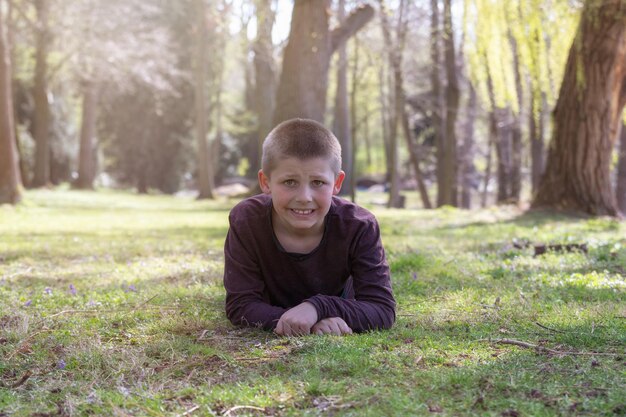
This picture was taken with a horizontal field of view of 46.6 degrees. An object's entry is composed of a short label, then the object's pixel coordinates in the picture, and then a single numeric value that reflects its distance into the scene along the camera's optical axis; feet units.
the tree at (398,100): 67.10
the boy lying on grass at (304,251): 12.98
